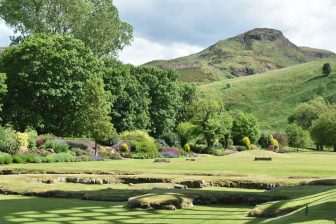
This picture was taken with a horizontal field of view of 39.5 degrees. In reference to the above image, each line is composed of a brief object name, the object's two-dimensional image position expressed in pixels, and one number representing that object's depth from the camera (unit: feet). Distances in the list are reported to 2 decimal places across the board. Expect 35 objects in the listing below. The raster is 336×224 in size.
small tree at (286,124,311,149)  330.24
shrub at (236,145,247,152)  247.29
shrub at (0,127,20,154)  124.35
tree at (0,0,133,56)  172.35
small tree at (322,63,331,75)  550.36
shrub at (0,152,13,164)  107.31
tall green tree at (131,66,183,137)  233.14
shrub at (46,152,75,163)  118.36
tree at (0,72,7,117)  141.90
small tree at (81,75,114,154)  142.72
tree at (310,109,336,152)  302.25
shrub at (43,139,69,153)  135.85
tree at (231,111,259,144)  270.05
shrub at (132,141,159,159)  156.20
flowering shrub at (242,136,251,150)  260.23
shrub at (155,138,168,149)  189.26
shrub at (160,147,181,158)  164.96
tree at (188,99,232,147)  213.25
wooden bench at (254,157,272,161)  141.08
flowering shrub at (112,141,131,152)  158.30
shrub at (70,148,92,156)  137.69
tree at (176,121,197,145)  216.54
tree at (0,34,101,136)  158.30
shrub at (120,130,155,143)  169.37
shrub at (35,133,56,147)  140.87
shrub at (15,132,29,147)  130.82
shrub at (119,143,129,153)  157.07
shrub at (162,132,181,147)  207.31
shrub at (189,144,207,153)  212.80
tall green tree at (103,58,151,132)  194.39
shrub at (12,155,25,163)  111.14
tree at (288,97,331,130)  406.41
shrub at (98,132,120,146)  166.30
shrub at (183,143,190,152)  203.82
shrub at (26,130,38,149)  136.77
